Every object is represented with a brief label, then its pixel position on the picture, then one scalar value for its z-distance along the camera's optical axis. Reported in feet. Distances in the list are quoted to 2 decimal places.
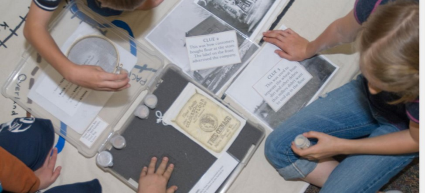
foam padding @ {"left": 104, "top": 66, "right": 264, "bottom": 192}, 3.25
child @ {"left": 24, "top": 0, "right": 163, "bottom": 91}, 2.75
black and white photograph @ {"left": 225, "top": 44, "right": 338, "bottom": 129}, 3.45
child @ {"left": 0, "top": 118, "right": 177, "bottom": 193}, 2.94
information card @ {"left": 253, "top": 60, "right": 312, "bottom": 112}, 3.45
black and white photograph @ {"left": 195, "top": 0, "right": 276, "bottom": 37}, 3.57
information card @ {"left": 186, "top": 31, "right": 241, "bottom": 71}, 3.50
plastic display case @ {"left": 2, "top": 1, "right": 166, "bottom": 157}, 3.36
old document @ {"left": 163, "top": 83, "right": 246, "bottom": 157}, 3.30
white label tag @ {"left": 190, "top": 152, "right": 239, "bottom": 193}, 3.26
